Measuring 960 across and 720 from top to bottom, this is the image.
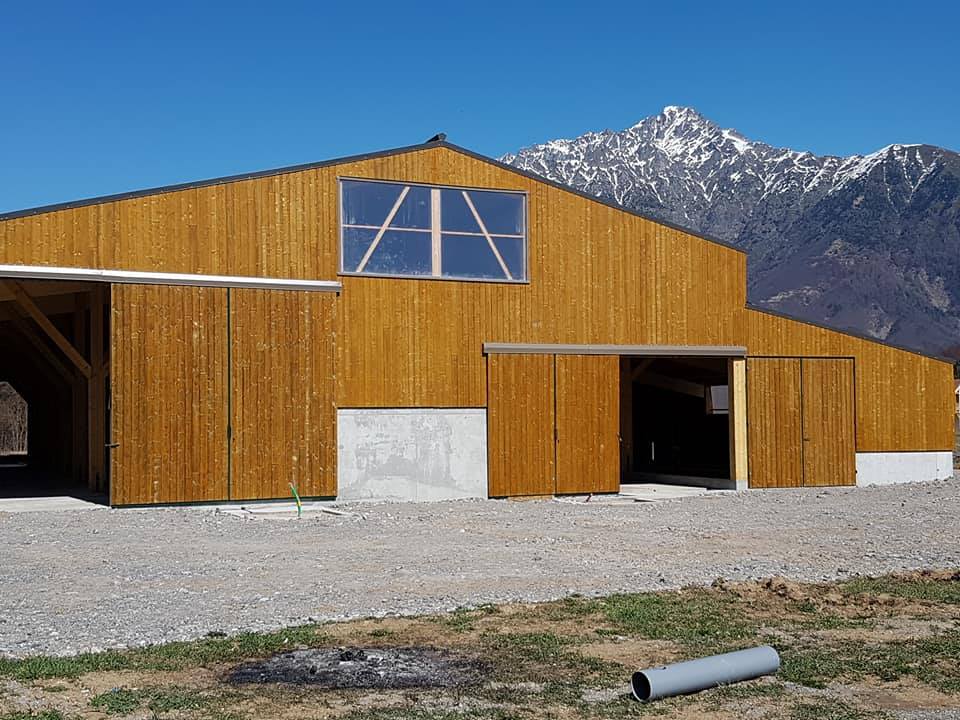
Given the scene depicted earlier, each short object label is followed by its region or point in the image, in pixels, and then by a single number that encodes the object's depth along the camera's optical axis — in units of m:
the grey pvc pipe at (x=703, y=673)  6.36
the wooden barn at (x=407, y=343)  18.09
